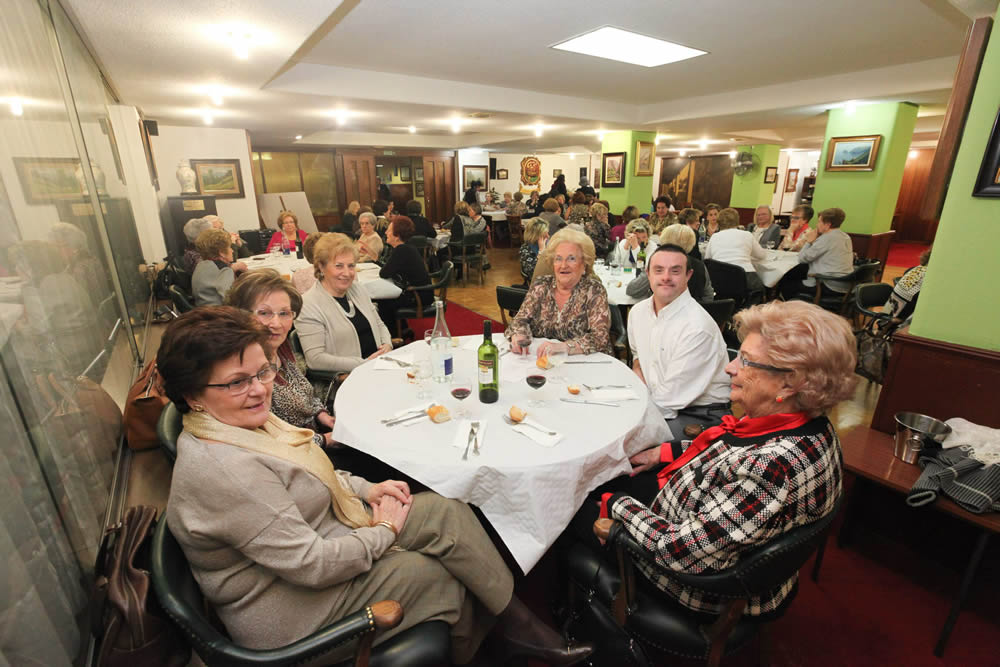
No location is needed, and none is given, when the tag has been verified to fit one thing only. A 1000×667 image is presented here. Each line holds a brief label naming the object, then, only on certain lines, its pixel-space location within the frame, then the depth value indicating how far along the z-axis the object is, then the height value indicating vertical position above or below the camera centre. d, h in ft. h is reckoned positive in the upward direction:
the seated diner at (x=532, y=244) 16.88 -1.79
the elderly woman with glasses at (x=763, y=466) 3.71 -2.21
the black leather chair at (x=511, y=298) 11.26 -2.50
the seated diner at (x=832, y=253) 16.46 -2.09
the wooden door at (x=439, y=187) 46.93 +0.74
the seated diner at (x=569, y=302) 8.73 -2.06
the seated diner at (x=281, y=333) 6.51 -1.94
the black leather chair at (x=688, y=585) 3.62 -3.70
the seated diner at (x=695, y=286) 12.37 -2.42
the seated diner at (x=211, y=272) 12.62 -2.05
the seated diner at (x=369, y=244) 17.93 -1.88
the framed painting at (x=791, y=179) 52.80 +1.57
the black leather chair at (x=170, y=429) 4.43 -2.27
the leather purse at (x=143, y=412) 6.35 -2.91
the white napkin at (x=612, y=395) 6.26 -2.67
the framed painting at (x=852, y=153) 20.53 +1.79
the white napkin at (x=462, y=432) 5.23 -2.70
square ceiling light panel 13.07 +4.37
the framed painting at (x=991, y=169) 5.74 +0.28
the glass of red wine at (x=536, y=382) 6.14 -2.44
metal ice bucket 6.27 -3.20
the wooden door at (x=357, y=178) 41.78 +1.52
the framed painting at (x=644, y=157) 30.09 +2.37
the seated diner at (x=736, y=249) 15.80 -1.88
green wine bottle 6.15 -2.34
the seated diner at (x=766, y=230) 21.70 -1.70
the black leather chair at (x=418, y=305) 13.84 -3.32
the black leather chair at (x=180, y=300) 10.85 -2.40
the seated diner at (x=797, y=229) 20.66 -1.60
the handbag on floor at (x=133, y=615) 3.05 -2.75
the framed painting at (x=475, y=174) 50.90 +2.16
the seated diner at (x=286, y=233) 20.59 -1.72
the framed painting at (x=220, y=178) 27.12 +1.01
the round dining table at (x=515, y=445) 4.91 -2.74
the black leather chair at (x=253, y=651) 3.16 -3.12
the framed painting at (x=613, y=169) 30.53 +1.60
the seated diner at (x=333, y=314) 8.18 -2.14
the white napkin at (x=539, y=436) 5.21 -2.70
